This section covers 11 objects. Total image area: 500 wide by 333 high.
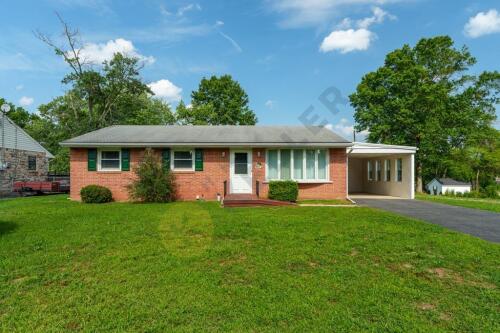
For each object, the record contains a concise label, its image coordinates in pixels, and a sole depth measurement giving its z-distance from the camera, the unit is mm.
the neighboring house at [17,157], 20219
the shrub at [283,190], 11516
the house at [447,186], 28938
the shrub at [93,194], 11602
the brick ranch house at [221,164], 12461
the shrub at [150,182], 11289
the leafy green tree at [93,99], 25219
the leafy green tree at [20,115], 40472
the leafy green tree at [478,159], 24734
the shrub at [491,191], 24336
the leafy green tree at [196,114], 31828
